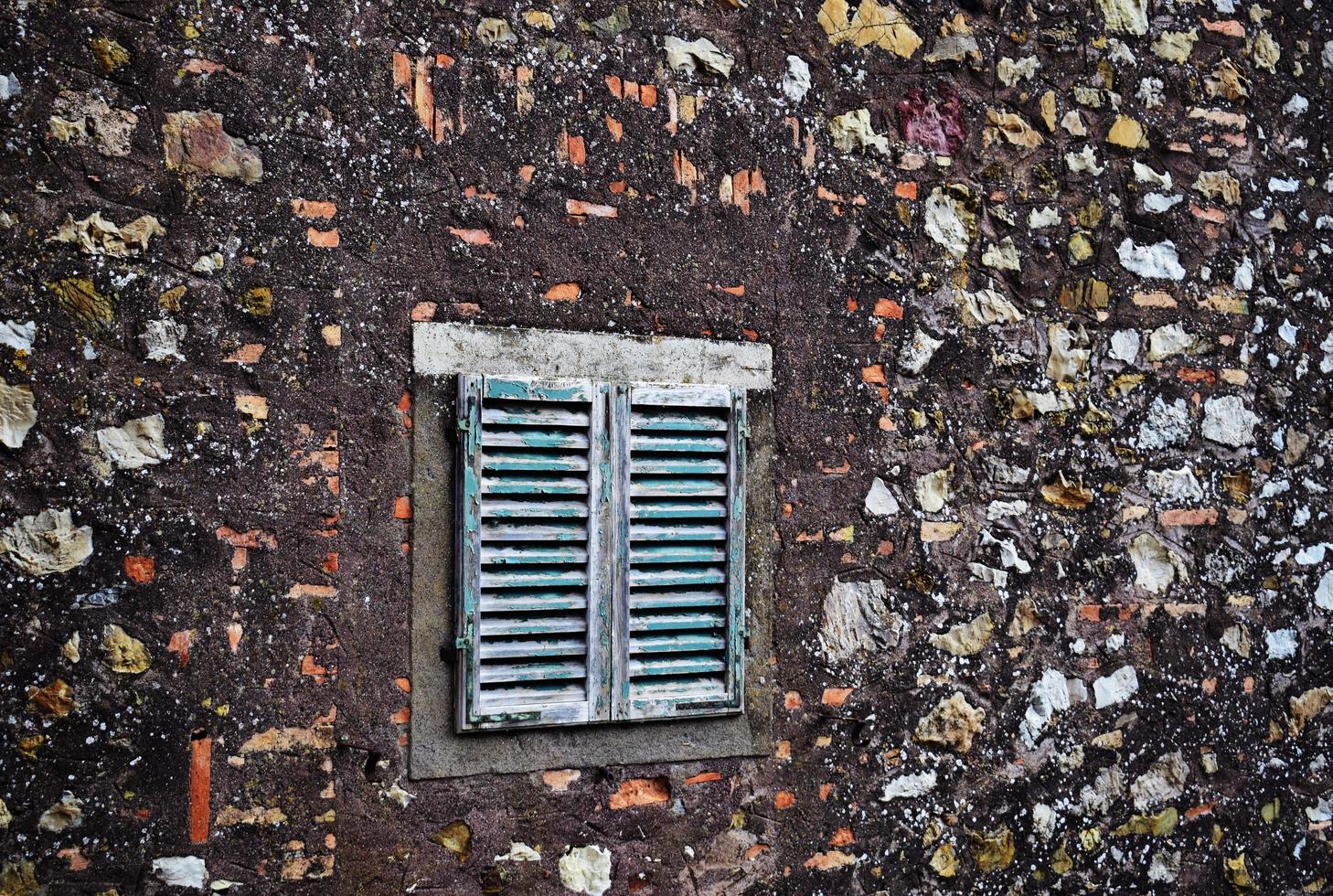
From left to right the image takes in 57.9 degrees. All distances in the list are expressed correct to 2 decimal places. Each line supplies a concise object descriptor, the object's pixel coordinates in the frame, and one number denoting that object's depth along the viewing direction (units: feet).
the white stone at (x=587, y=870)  12.61
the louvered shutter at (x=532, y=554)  12.21
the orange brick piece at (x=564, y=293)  12.89
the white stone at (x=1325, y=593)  16.24
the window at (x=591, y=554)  12.25
